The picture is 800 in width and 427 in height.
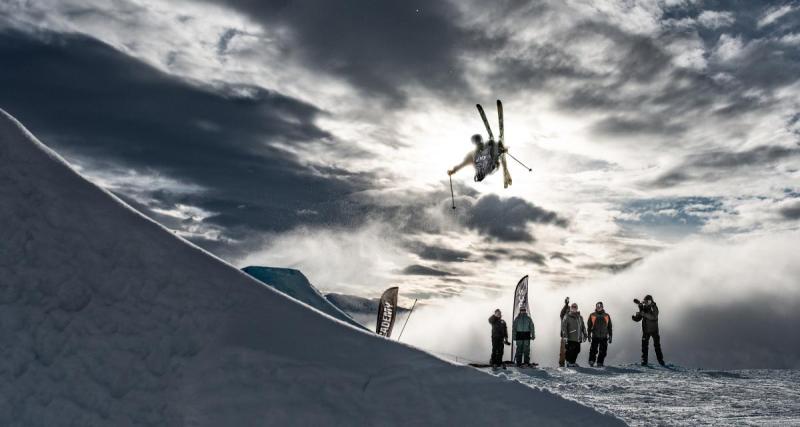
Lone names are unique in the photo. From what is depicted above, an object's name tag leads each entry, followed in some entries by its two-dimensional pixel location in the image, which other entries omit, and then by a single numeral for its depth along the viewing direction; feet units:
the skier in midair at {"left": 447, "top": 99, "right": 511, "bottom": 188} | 87.71
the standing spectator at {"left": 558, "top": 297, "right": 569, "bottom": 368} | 59.52
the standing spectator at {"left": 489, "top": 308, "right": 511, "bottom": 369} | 57.93
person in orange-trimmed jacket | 56.59
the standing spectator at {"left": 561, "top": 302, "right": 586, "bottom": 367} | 57.16
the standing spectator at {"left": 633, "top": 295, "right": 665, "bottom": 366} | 56.59
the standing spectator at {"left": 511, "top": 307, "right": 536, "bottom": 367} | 57.88
